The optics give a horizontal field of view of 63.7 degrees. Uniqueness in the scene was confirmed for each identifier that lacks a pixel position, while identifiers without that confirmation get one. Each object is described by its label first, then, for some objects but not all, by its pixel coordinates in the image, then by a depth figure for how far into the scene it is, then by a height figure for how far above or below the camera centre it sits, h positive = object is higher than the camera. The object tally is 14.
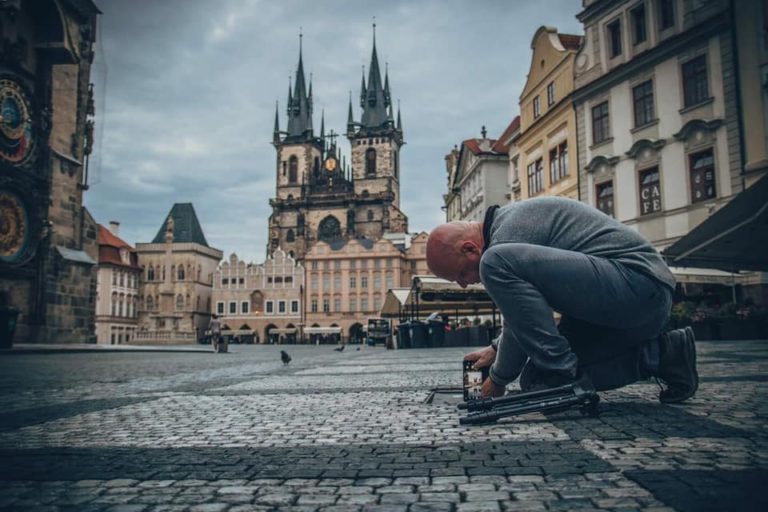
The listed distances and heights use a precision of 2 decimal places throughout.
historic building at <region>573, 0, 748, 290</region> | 16.41 +6.20
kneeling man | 2.60 +0.13
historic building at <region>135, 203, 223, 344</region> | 74.31 +5.14
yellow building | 23.30 +8.14
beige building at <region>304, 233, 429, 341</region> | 70.06 +4.98
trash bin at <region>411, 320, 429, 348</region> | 20.33 -0.43
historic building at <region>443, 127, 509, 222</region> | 34.91 +8.77
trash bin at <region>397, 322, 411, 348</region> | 20.72 -0.44
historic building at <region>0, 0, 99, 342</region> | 20.23 +5.47
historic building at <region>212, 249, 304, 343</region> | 71.75 +2.97
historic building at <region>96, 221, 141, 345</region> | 66.62 +4.02
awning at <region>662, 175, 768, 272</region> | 8.52 +1.23
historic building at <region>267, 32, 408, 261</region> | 84.19 +20.92
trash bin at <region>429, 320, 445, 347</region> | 20.50 -0.37
